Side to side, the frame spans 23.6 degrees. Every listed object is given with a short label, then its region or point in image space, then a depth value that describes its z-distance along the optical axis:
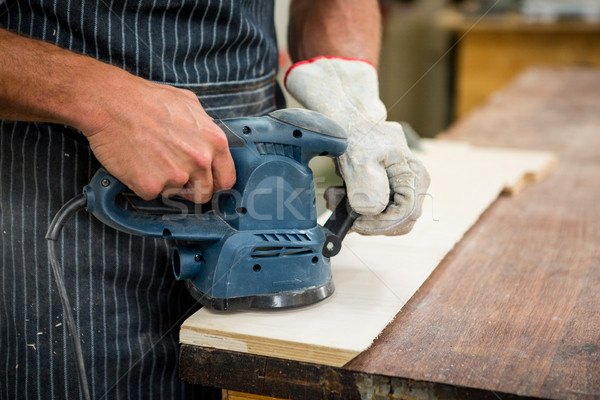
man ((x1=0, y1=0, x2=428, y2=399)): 1.24
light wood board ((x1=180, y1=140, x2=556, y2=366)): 1.23
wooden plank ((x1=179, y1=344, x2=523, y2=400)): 1.18
